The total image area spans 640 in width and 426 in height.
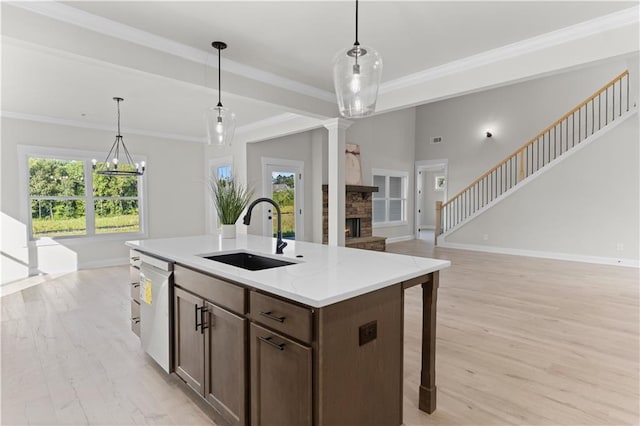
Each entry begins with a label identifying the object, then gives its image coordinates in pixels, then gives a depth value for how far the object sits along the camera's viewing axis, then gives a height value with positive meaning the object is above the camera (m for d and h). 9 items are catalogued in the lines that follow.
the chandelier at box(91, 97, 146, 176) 6.39 +0.68
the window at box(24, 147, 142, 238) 5.79 -0.04
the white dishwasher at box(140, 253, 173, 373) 2.26 -0.78
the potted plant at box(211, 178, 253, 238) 3.04 -0.08
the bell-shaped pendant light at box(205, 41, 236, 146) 3.15 +0.66
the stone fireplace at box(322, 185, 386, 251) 7.62 -0.49
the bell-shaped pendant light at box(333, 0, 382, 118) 1.98 +0.70
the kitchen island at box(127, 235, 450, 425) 1.38 -0.64
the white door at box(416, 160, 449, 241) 13.43 +0.10
